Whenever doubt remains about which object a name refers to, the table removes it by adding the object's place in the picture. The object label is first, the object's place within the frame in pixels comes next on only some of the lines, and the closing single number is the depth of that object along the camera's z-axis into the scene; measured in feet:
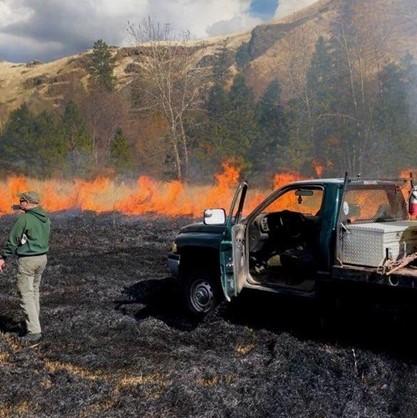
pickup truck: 20.04
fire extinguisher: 23.57
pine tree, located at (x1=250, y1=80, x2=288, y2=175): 107.45
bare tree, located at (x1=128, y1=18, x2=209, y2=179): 128.88
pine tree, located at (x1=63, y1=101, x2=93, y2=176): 123.95
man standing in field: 22.80
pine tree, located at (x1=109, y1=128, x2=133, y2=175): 120.06
